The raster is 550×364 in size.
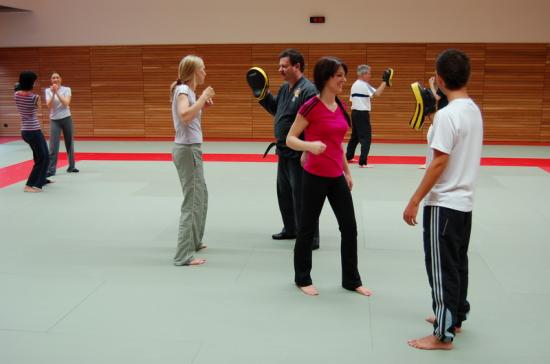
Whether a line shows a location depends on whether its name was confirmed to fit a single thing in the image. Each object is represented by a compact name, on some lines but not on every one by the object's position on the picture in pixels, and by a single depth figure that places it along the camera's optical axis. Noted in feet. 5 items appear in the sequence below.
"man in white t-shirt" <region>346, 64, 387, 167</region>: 26.50
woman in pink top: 10.68
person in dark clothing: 13.35
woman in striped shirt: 21.38
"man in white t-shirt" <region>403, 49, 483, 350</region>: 8.45
